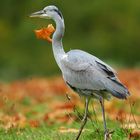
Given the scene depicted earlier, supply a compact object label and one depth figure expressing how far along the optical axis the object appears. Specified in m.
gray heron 18.84
